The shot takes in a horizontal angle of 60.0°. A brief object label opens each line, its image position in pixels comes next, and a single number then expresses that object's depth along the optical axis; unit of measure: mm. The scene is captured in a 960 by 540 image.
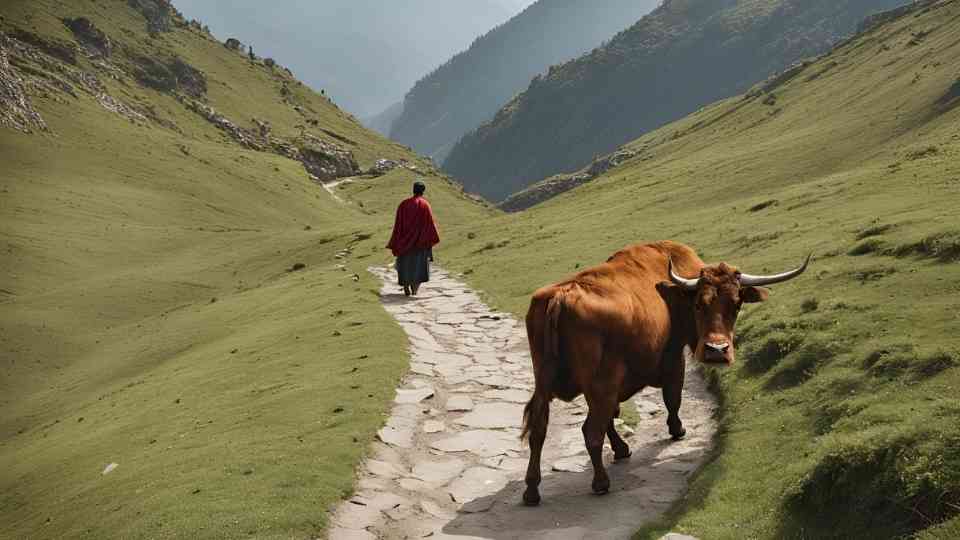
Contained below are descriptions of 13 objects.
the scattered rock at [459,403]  13664
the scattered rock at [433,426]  12661
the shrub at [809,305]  13875
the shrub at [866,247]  16797
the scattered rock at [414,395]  14008
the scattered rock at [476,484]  10242
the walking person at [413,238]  25078
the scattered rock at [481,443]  11734
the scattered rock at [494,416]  12805
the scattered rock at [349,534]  8914
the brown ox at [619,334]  9266
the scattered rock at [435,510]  9648
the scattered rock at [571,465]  10664
